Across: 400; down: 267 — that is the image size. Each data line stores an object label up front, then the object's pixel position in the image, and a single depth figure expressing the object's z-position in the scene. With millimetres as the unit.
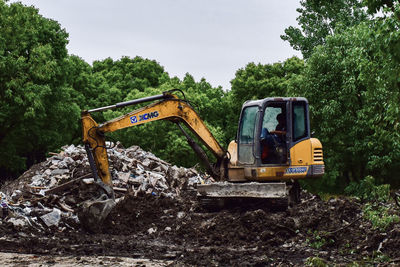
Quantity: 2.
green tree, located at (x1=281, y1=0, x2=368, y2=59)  32406
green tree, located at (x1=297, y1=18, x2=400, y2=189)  23969
